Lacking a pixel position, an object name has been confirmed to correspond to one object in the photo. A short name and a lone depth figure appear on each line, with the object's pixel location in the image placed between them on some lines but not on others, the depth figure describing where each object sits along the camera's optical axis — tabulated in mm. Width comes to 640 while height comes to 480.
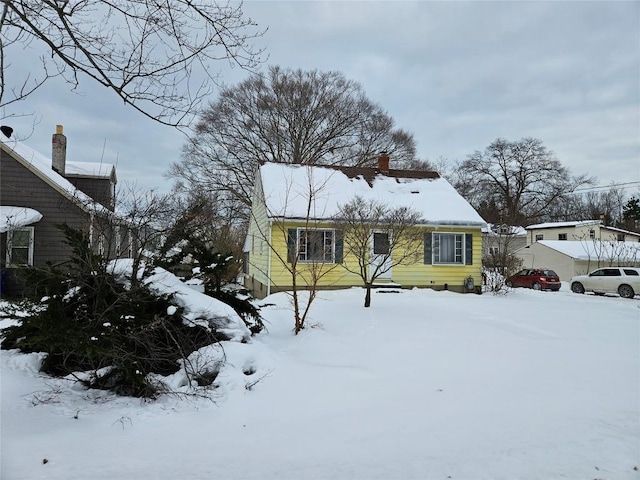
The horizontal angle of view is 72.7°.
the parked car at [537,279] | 23828
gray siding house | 13281
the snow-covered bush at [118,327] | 4615
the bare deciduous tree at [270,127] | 25656
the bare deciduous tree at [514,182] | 44250
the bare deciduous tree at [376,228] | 11797
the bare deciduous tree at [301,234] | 14453
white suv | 19734
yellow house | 15078
